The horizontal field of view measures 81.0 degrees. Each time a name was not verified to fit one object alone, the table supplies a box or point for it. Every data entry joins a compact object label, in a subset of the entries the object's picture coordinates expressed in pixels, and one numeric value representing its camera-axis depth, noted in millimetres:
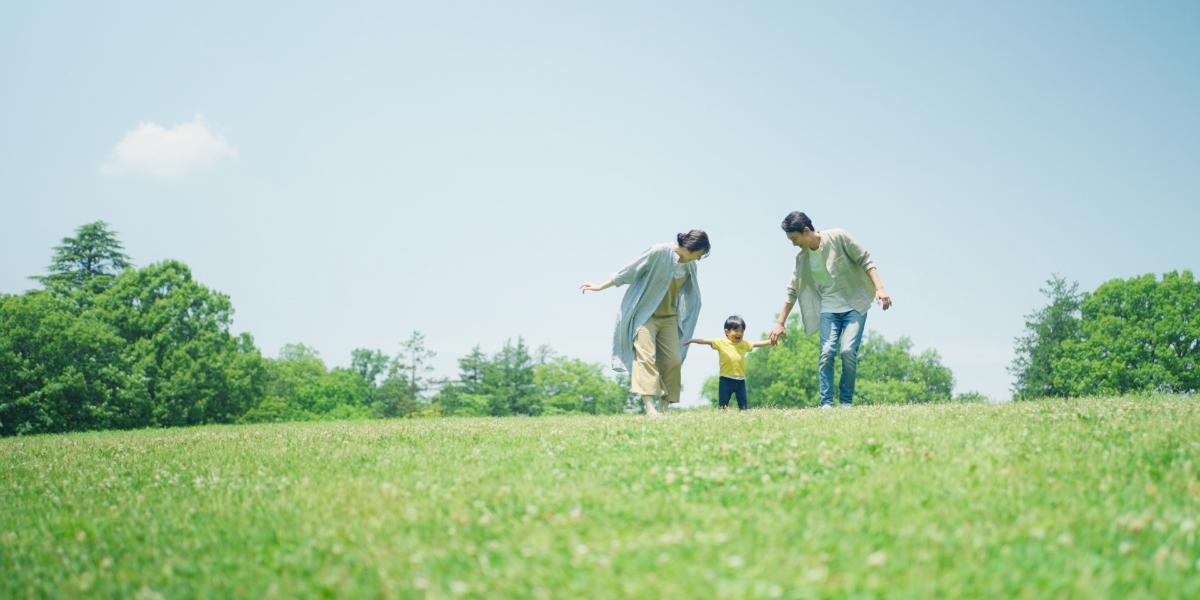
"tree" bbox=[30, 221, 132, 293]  59250
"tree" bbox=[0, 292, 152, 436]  37812
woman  11312
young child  14484
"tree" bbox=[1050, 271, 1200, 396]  44688
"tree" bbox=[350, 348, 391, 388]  91812
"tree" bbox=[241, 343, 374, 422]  71000
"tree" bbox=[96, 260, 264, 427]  44812
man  11875
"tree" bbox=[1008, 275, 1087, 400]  55556
